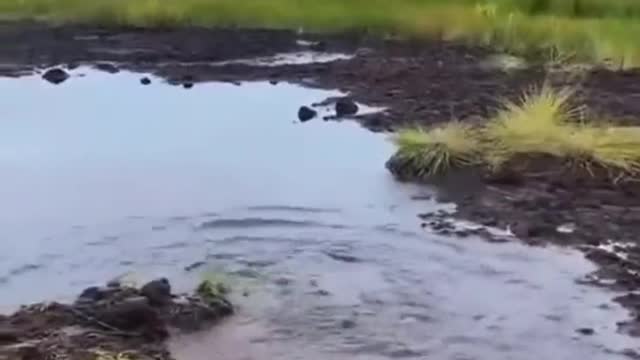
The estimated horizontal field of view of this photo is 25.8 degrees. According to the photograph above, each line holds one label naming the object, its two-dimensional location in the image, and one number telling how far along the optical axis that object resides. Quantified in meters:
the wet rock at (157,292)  9.76
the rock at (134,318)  9.32
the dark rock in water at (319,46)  25.00
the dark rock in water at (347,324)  9.72
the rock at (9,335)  9.07
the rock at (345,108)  18.53
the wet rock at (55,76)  21.80
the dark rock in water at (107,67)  22.53
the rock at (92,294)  10.00
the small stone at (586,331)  9.62
